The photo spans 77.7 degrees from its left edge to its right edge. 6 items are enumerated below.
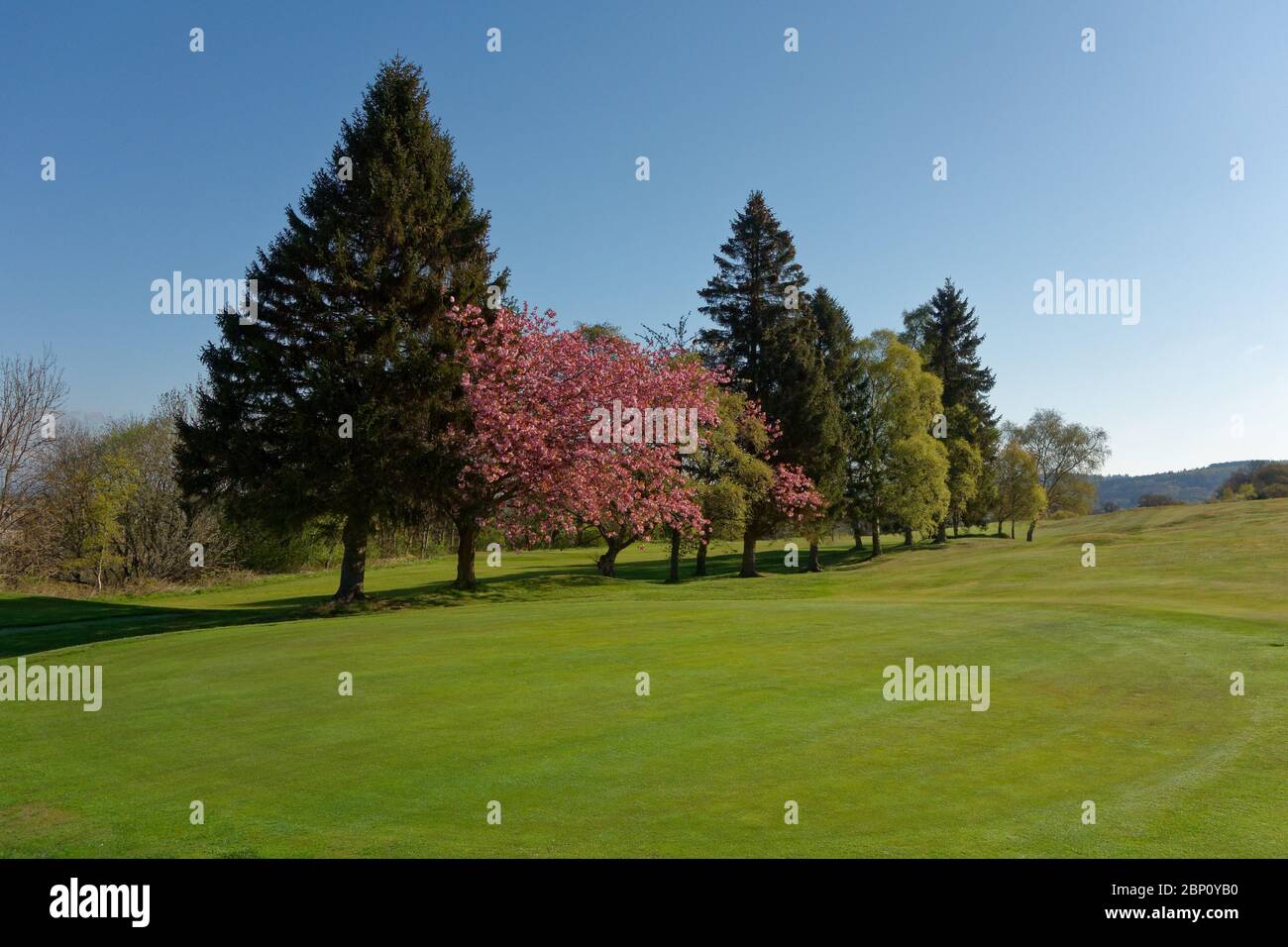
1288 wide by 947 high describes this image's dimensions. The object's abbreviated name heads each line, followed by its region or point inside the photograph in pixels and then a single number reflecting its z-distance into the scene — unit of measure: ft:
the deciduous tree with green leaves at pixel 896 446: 194.80
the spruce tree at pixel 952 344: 247.29
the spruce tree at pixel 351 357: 102.63
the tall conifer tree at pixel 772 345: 169.68
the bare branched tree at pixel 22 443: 150.00
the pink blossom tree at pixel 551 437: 110.63
